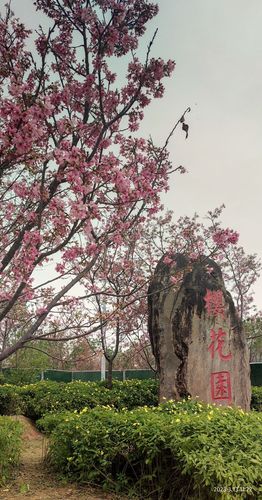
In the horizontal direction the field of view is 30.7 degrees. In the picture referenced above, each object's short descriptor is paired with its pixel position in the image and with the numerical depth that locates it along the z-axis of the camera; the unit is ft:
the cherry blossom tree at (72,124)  11.70
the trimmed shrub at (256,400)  36.43
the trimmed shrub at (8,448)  17.64
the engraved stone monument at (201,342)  25.16
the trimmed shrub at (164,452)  12.57
